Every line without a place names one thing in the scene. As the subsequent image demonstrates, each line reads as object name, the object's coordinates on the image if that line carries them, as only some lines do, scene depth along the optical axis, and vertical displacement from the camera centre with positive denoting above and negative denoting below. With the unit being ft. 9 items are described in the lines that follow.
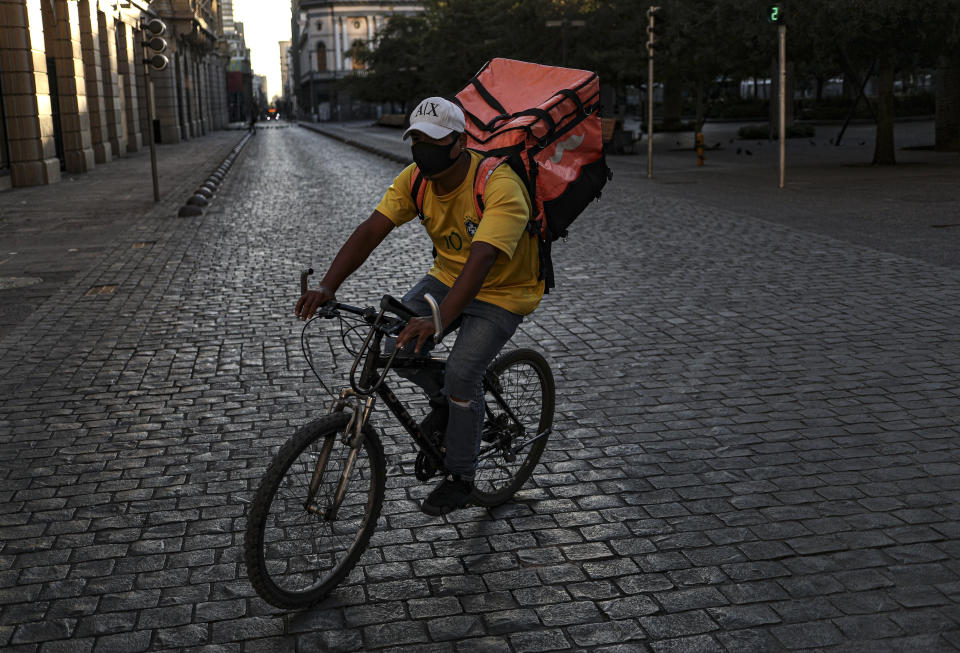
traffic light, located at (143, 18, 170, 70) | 59.36 +4.98
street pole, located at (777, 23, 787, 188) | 57.72 +0.87
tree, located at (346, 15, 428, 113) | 267.39 +16.07
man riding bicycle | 12.63 -1.75
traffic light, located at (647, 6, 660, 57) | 73.75 +5.87
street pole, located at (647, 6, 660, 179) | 74.33 +1.60
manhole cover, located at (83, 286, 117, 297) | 34.01 -4.77
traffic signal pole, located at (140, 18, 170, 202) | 59.47 +4.37
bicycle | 11.96 -4.12
